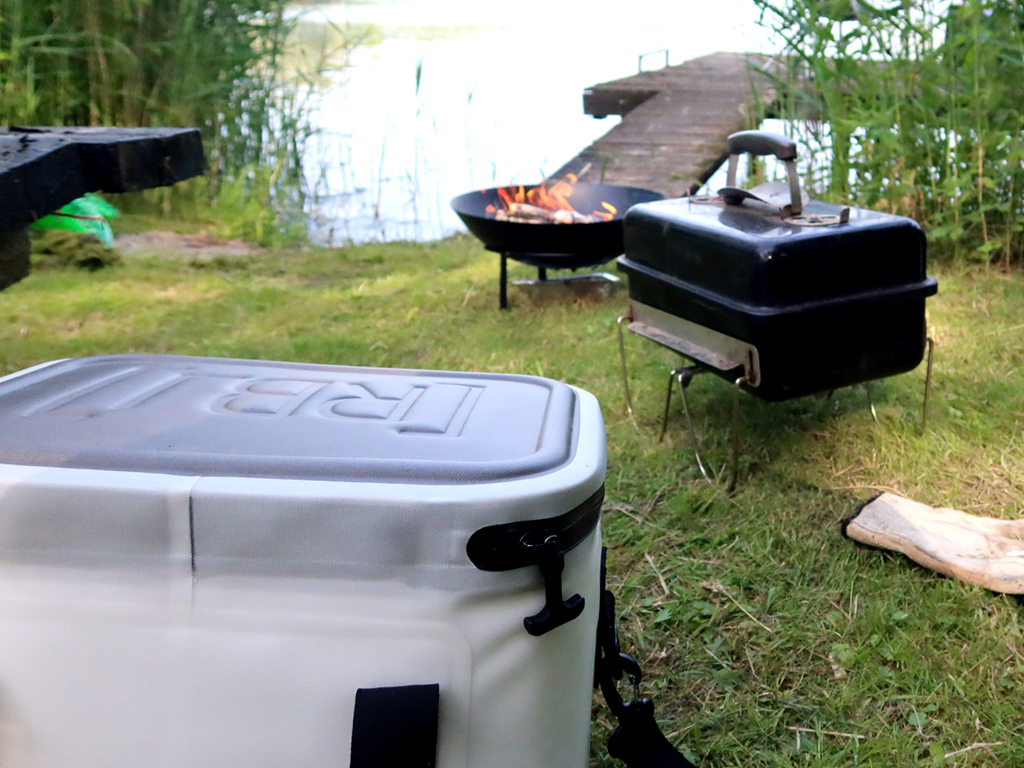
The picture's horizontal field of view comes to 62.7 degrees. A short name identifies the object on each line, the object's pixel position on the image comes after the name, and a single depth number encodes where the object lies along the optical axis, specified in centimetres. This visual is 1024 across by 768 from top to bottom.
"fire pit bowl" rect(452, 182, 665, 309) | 356
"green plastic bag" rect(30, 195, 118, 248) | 184
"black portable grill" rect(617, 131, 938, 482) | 193
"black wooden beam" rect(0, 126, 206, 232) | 139
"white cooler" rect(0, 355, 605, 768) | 91
